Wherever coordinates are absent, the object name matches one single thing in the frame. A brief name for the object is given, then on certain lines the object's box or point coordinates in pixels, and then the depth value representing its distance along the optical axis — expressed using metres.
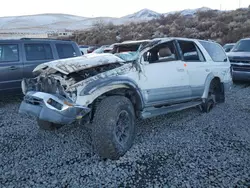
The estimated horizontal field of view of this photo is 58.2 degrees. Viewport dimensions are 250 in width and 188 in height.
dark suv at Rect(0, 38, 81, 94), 6.03
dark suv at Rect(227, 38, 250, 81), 8.19
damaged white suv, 3.12
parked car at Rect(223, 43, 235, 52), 12.83
